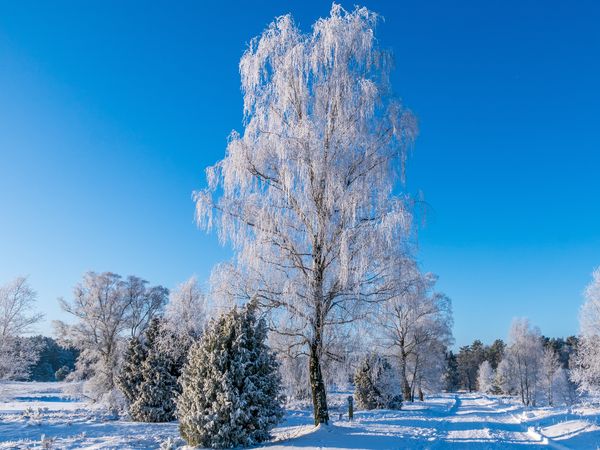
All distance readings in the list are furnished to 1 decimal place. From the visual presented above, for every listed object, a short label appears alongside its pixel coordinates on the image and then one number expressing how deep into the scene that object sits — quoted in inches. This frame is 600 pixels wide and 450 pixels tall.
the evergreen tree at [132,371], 775.7
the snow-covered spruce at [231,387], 391.5
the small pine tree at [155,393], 741.3
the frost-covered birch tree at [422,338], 1296.8
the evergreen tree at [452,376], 3991.1
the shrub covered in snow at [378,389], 976.3
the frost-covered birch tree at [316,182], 464.1
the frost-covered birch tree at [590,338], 1095.0
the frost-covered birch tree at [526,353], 1989.4
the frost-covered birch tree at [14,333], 893.2
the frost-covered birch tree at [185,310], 799.7
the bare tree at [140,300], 1261.1
